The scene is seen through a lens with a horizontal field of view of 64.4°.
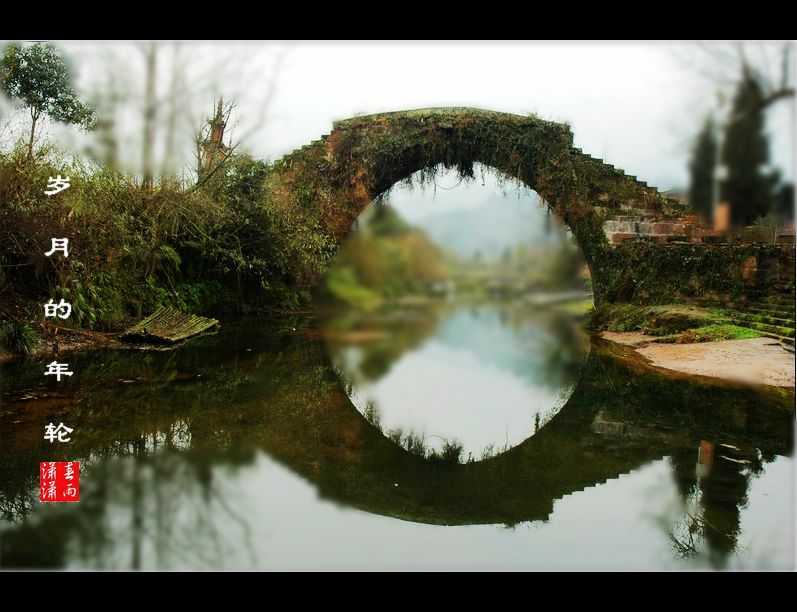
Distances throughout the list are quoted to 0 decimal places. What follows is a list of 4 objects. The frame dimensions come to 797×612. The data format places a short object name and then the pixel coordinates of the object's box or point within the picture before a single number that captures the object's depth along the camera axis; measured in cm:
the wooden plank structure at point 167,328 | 1045
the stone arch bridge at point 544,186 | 1432
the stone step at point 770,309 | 1136
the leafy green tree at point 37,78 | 929
